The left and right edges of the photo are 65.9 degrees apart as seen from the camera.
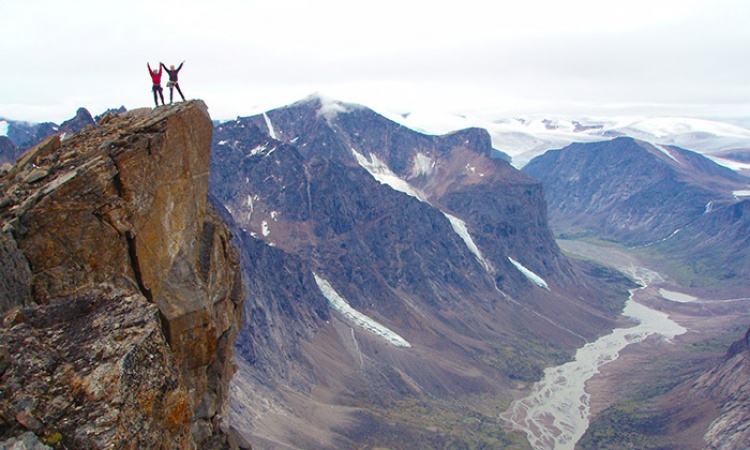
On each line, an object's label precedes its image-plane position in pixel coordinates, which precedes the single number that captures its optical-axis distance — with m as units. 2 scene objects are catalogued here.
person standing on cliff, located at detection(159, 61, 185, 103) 33.06
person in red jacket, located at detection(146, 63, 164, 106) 31.92
